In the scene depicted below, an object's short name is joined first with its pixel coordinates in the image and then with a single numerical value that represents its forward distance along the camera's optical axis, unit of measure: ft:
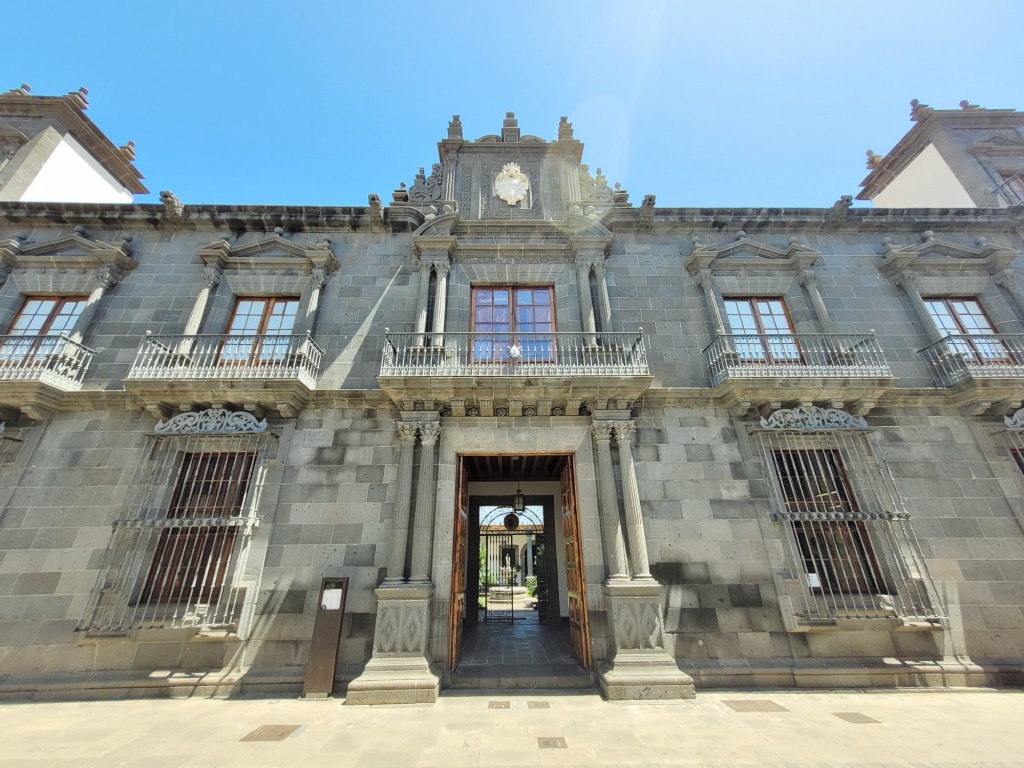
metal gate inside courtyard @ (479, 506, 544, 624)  37.86
